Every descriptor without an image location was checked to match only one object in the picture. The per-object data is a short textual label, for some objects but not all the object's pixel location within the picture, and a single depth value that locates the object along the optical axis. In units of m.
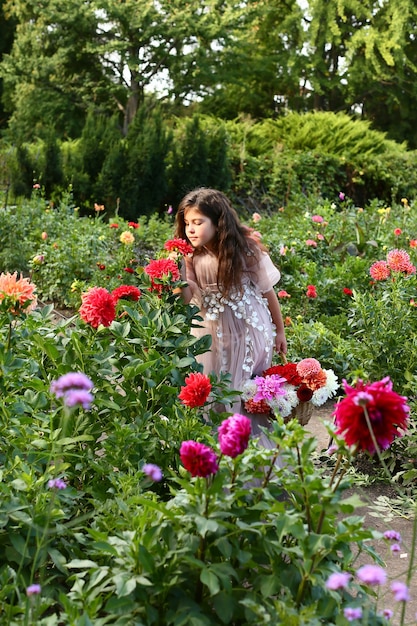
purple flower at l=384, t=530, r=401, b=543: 1.52
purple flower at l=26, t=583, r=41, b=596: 1.28
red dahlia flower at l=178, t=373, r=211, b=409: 1.83
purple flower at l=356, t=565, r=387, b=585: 1.11
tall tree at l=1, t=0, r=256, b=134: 15.57
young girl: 3.09
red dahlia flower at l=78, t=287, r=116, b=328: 2.06
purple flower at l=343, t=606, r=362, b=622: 1.21
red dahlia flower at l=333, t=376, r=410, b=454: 1.30
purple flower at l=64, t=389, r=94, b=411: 1.24
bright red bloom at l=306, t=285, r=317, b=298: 4.44
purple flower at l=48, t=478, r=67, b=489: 1.52
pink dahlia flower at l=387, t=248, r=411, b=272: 3.47
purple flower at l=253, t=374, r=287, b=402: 2.80
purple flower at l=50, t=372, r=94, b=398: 1.29
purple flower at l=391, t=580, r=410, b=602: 1.14
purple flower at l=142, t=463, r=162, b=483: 1.45
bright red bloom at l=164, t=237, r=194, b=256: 2.58
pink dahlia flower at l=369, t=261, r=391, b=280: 3.51
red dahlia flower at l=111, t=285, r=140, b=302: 2.35
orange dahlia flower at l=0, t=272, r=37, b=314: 2.05
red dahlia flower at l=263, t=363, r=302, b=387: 2.86
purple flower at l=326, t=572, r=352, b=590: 1.17
